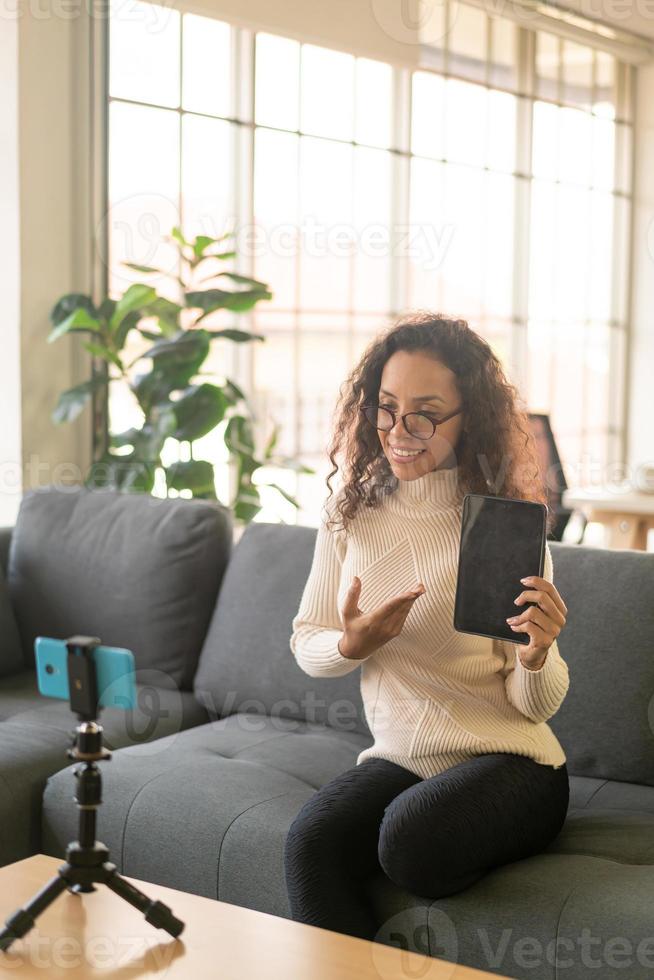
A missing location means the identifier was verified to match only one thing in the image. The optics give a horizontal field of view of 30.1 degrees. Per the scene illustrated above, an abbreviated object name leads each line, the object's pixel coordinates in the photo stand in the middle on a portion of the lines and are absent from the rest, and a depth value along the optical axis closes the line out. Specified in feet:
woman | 5.61
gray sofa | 5.55
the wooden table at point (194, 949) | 4.35
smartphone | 4.07
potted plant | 12.03
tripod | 4.13
